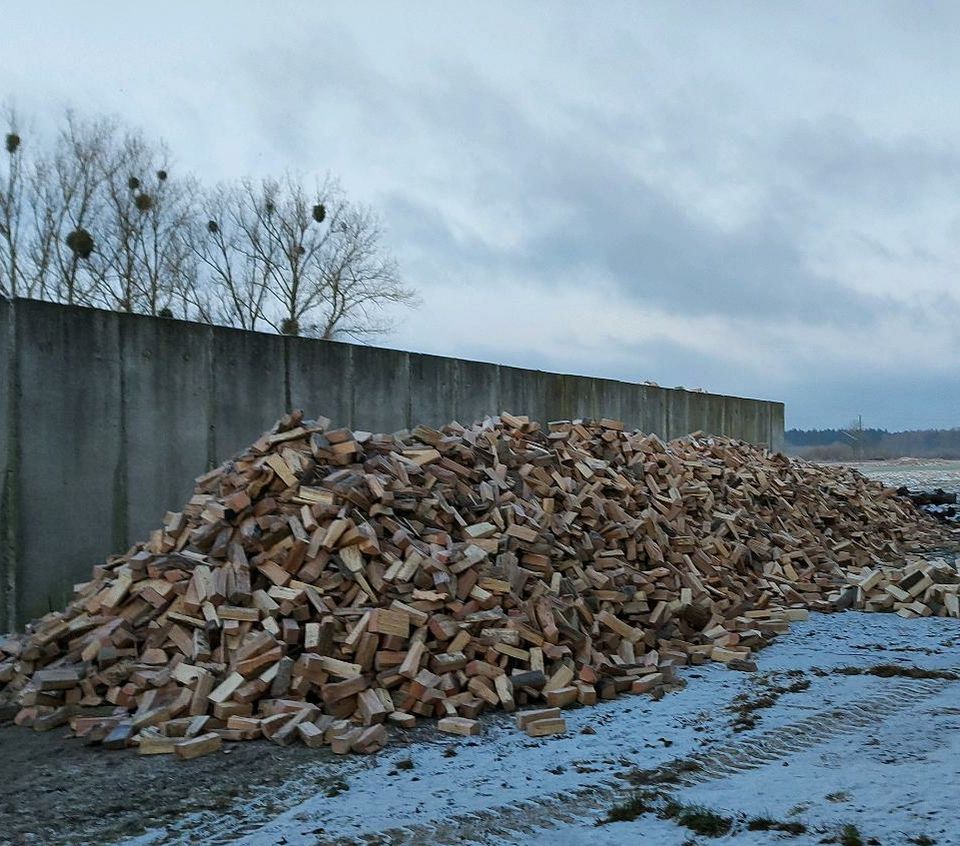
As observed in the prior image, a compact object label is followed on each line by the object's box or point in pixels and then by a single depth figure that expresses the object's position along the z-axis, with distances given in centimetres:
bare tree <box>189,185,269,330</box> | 2838
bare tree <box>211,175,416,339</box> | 2903
